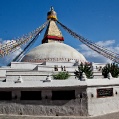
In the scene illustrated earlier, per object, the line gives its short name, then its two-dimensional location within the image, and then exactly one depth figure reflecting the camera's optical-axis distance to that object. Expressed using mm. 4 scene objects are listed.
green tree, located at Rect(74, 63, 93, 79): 19841
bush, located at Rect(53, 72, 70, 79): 19273
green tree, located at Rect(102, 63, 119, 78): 20712
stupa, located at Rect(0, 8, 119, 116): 12086
